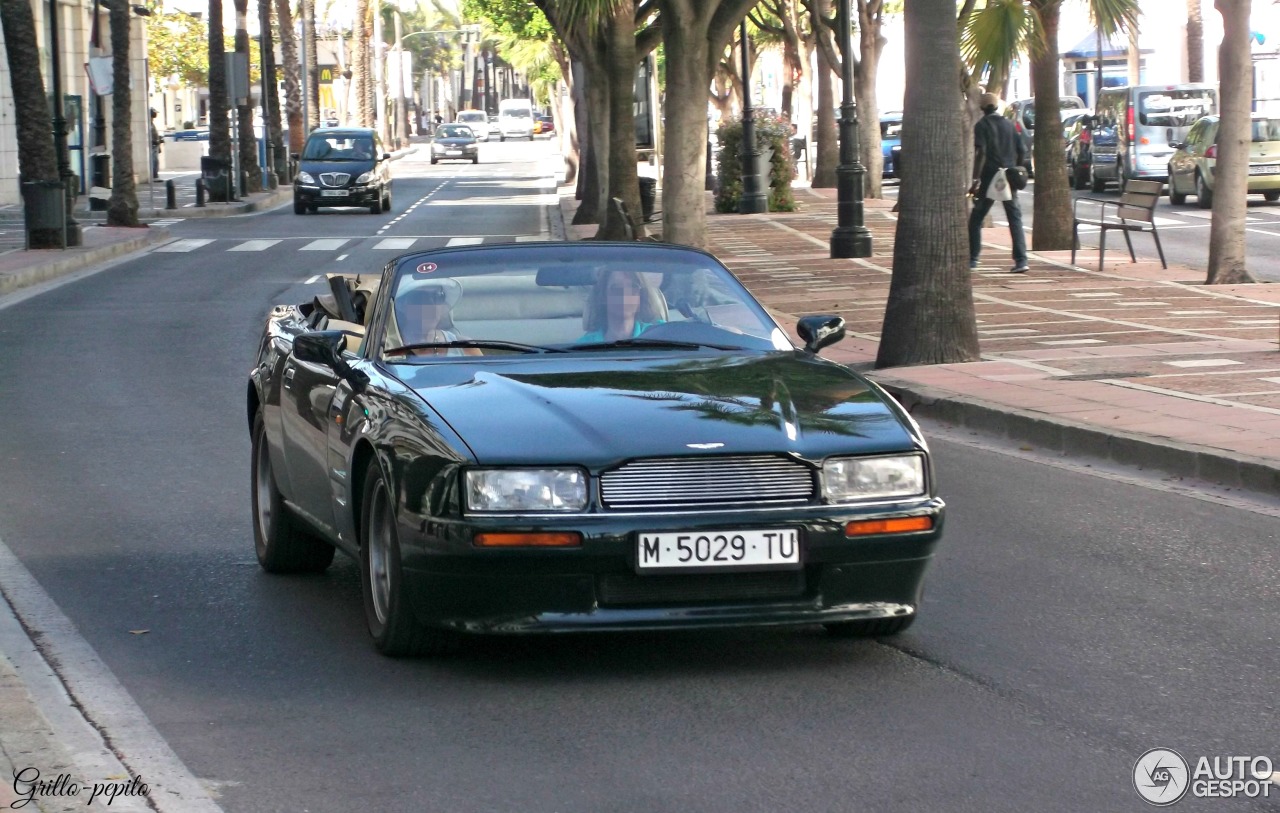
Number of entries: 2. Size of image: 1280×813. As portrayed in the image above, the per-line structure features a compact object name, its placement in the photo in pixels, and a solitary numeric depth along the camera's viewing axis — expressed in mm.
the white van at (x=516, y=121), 123438
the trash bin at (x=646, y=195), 35969
